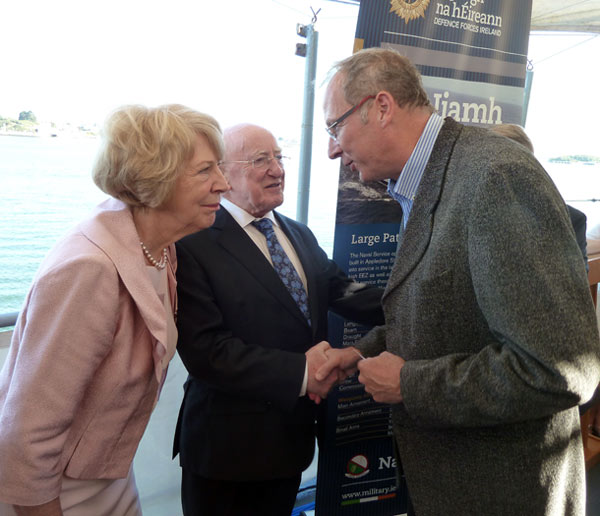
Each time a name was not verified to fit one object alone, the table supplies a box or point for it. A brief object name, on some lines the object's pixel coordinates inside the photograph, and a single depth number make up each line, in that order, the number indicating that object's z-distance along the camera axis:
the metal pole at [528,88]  3.84
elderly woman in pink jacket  1.18
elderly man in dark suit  1.71
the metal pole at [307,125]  2.62
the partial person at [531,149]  2.23
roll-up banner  2.52
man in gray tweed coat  1.03
